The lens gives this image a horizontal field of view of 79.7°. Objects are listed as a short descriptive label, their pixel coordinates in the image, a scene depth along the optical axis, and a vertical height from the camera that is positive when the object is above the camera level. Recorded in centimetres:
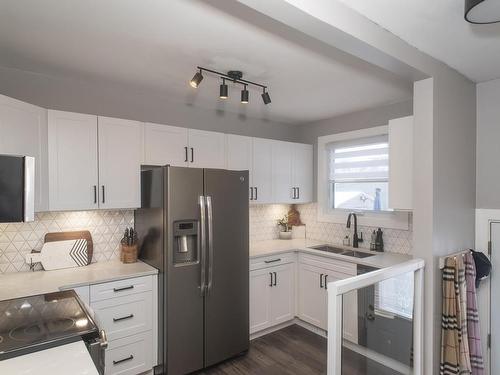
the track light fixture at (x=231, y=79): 218 +89
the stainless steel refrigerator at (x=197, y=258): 248 -63
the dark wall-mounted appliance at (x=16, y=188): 135 +0
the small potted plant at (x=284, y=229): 408 -58
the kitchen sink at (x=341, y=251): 331 -75
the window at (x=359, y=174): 341 +16
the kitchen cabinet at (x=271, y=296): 315 -120
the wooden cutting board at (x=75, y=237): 257 -43
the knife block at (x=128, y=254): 275 -61
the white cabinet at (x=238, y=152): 332 +39
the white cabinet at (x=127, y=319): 226 -105
